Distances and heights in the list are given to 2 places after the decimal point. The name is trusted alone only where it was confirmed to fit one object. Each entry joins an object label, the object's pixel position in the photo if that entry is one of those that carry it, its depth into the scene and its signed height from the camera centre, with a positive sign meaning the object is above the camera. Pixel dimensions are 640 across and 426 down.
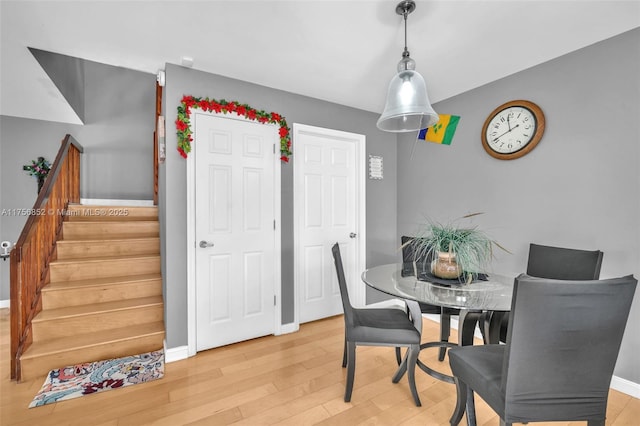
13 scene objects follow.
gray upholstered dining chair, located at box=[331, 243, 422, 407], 1.79 -0.77
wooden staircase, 2.23 -0.78
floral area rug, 1.88 -1.19
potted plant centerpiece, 1.83 -0.26
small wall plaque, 3.47 +0.54
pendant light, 1.60 +0.68
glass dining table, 1.54 -0.49
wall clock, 2.40 +0.73
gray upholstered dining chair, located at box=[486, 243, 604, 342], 1.75 -0.35
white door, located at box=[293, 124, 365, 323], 3.04 -0.04
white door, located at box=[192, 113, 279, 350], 2.49 -0.16
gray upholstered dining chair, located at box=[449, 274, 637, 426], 1.04 -0.52
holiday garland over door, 2.35 +0.89
